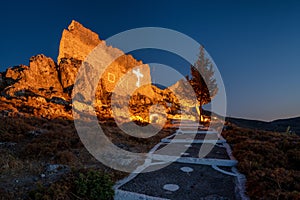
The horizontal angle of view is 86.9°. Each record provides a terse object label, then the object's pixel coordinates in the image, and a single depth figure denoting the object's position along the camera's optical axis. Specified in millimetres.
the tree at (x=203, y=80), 22891
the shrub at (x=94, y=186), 4160
